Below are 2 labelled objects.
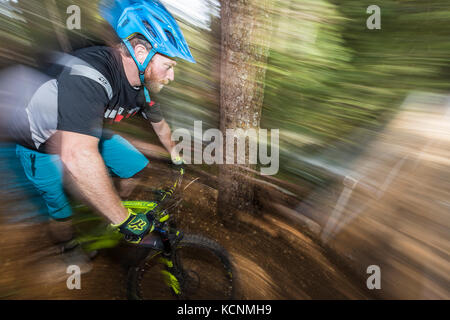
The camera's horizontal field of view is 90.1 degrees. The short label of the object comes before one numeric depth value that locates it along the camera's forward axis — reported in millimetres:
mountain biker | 1521
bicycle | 1986
